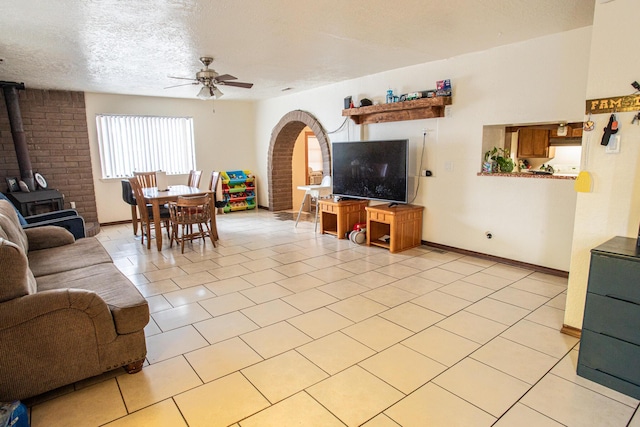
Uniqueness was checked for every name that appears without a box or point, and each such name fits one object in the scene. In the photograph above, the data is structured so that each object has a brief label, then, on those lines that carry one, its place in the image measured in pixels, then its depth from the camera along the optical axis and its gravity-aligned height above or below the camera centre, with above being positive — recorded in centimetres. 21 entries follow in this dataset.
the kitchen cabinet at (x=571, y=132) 586 +41
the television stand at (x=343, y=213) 532 -80
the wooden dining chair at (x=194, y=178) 602 -33
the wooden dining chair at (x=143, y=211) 484 -70
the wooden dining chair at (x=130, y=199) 532 -58
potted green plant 408 -4
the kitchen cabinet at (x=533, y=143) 599 +24
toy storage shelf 763 -65
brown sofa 180 -90
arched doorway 709 -1
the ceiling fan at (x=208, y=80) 414 +89
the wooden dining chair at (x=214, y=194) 517 -52
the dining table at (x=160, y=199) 475 -51
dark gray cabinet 193 -88
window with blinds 652 +28
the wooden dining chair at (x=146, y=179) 593 -32
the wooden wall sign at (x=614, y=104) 219 +33
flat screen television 466 -15
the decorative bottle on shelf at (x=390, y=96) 482 +81
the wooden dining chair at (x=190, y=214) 462 -72
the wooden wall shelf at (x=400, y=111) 434 +62
